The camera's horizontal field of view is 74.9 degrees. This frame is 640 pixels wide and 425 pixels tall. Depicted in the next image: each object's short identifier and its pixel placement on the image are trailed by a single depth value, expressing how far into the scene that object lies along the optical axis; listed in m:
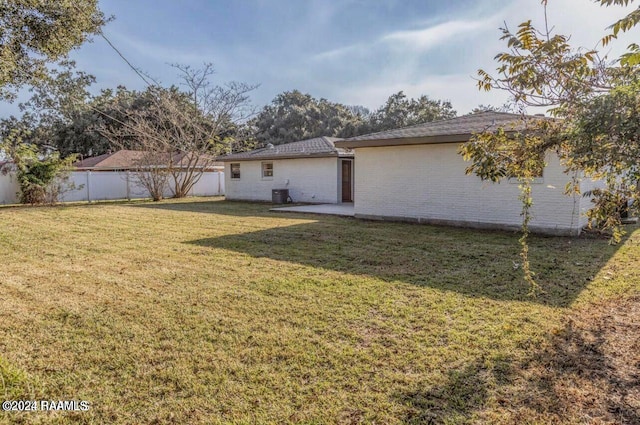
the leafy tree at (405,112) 33.28
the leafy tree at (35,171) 16.66
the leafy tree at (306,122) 35.22
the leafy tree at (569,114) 2.75
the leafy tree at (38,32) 7.35
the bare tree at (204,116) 20.70
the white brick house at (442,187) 9.55
